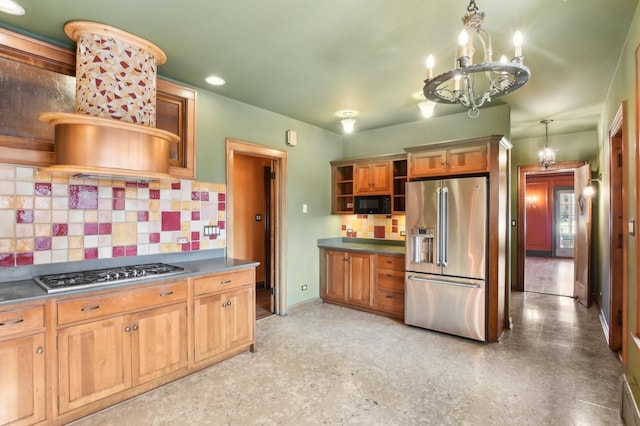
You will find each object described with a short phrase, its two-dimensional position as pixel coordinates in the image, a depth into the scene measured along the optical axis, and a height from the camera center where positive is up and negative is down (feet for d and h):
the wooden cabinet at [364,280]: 13.52 -2.98
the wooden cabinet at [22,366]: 5.81 -2.84
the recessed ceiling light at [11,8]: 6.48 +4.32
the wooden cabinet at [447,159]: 11.45 +2.10
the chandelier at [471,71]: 5.17 +2.44
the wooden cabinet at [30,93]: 7.14 +2.89
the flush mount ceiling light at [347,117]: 13.24 +4.27
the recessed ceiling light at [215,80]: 10.00 +4.32
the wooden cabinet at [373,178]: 14.87 +1.78
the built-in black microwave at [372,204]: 14.87 +0.51
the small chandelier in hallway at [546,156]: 16.63 +3.10
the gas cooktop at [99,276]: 6.66 -1.45
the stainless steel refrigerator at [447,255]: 11.02 -1.49
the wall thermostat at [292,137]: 14.12 +3.46
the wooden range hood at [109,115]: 6.86 +2.29
